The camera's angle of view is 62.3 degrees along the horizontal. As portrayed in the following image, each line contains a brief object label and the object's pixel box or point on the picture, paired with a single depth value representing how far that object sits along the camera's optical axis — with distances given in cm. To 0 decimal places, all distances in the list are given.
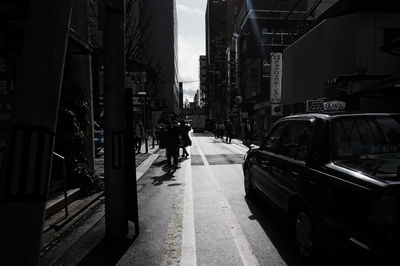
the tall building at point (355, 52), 1355
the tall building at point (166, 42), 10456
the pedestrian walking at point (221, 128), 3189
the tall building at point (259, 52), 3478
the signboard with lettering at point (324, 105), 1192
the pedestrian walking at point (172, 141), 1159
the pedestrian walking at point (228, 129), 2643
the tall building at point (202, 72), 11548
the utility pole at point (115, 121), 454
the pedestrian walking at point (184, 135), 1535
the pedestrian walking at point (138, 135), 1808
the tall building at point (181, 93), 17860
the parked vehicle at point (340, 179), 261
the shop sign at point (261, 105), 3067
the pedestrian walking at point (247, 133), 2311
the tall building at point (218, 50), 6134
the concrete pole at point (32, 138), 189
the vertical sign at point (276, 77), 2523
